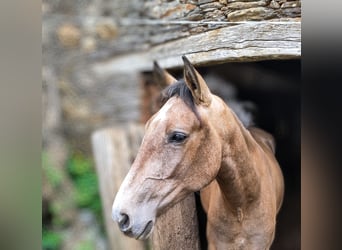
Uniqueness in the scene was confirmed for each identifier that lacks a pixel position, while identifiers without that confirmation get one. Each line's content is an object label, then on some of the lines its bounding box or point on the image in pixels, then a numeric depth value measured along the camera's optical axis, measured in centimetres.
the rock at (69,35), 165
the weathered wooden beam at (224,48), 163
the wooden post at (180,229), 169
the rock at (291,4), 164
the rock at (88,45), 167
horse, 135
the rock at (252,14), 164
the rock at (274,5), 164
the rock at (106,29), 166
